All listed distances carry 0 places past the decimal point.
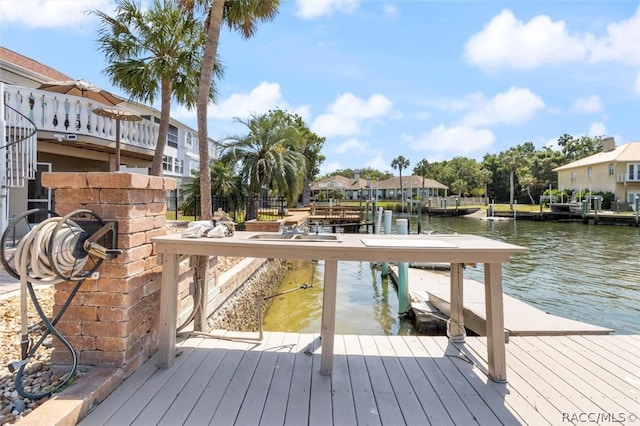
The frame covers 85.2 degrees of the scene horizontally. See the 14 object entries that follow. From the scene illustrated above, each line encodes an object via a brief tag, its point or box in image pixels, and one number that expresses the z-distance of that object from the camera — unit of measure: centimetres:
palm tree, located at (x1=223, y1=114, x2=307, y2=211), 1318
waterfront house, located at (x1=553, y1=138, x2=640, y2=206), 3006
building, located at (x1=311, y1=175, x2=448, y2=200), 4331
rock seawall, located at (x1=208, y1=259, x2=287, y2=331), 439
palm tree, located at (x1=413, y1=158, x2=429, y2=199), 5394
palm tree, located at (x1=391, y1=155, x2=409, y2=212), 5323
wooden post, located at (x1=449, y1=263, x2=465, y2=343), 299
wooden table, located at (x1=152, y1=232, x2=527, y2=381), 227
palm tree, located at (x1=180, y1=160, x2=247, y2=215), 1267
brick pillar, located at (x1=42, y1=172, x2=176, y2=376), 218
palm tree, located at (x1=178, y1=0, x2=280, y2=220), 668
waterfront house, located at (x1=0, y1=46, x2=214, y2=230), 679
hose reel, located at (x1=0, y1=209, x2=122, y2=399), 182
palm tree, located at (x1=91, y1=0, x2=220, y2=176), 922
